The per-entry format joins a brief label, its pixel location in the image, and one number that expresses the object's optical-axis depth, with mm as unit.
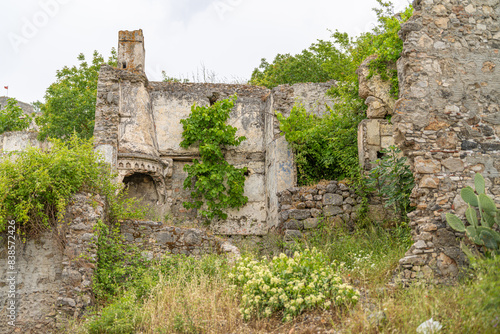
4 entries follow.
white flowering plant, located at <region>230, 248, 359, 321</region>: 6336
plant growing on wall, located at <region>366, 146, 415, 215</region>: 9312
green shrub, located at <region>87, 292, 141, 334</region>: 6637
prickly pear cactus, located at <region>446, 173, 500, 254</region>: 6727
